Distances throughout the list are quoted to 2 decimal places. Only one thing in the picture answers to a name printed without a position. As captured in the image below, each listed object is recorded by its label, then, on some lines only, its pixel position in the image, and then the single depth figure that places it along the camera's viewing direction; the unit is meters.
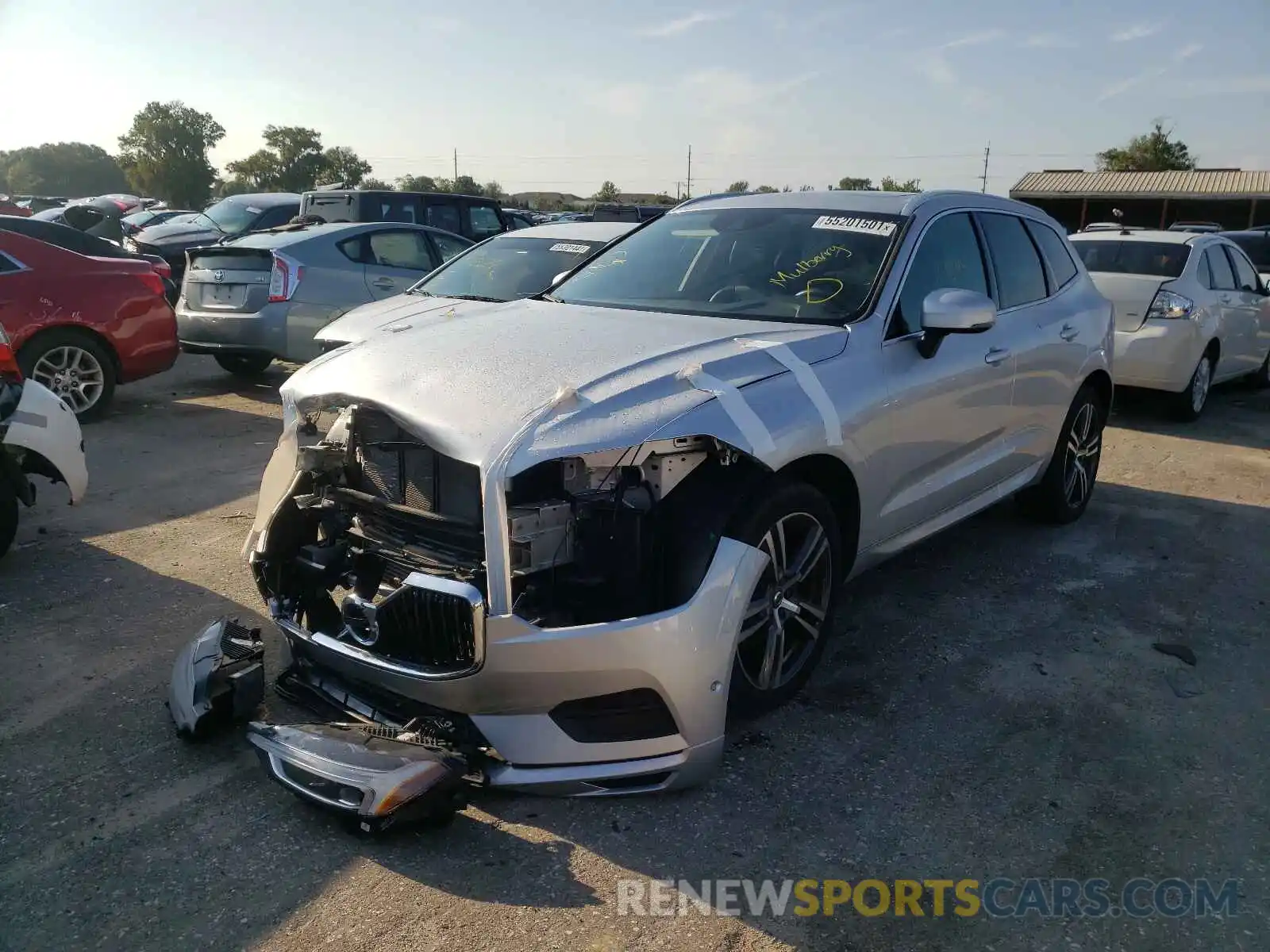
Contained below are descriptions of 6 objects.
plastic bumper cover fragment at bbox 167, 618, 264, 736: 3.29
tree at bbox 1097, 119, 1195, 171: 52.78
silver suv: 2.93
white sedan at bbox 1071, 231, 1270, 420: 8.99
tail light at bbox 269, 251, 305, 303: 8.95
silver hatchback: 8.97
